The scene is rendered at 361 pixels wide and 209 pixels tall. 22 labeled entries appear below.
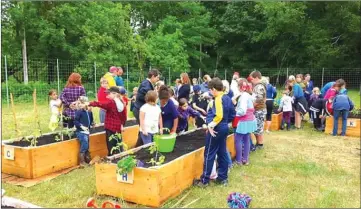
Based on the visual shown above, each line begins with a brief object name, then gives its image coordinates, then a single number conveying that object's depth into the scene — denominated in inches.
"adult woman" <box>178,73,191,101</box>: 324.8
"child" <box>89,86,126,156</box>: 220.2
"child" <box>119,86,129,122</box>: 253.0
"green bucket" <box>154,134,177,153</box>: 199.5
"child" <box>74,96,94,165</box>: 230.4
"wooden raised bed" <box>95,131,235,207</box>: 166.4
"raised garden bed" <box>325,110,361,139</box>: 362.0
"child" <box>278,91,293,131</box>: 382.3
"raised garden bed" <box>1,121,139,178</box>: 211.0
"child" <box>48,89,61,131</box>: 229.1
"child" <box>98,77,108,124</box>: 268.4
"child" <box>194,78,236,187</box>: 189.0
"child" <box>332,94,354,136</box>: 348.2
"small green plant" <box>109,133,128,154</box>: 187.6
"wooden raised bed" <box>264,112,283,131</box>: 395.2
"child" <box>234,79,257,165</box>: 239.8
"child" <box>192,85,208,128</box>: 324.2
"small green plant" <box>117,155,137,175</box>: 165.8
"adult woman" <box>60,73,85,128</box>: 239.0
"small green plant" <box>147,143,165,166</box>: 176.6
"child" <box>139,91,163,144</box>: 214.4
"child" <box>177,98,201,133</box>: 258.7
